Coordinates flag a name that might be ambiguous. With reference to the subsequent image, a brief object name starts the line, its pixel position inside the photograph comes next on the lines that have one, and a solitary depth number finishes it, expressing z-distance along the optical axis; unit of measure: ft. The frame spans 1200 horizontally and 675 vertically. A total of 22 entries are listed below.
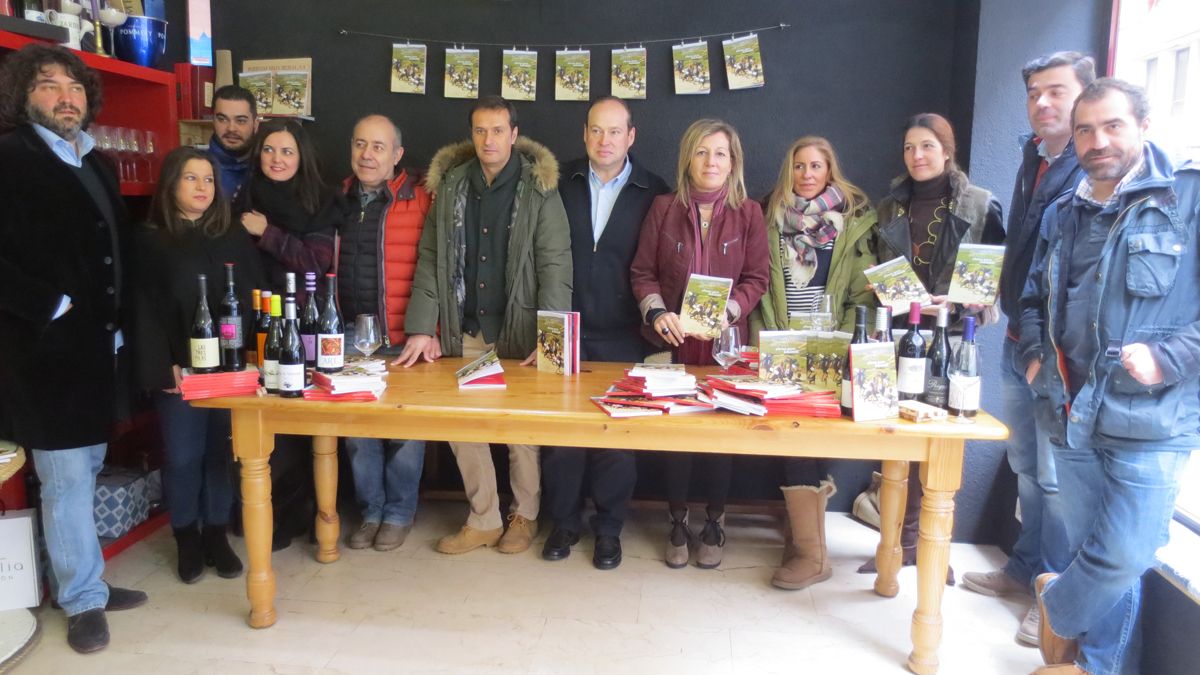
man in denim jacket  6.77
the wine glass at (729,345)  8.77
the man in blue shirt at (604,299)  10.78
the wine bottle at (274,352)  8.41
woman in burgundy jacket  10.04
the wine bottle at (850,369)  7.65
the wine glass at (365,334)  8.84
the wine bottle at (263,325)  8.72
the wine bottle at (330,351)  8.55
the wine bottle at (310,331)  9.07
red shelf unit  11.51
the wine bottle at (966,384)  7.67
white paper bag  8.98
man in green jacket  10.51
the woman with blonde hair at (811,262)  10.16
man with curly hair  8.28
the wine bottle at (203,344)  8.41
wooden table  7.71
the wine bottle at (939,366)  8.02
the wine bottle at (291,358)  8.28
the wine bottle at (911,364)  7.89
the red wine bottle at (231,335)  8.64
